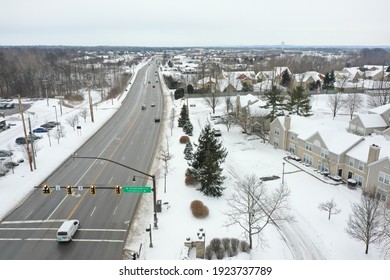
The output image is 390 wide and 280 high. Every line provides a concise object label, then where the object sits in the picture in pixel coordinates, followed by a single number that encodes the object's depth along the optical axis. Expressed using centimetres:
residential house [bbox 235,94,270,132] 5622
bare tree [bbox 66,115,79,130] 5904
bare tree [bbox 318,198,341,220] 2858
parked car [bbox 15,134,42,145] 5104
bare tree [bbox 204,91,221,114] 7275
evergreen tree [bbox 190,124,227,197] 3331
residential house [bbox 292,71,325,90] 10694
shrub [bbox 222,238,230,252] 2450
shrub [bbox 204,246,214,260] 2364
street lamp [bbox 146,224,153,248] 2457
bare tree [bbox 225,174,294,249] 2693
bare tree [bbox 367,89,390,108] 7082
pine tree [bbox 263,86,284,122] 5566
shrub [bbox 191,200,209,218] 2938
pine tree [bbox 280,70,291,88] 10969
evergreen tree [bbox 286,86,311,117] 5857
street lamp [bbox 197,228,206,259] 2428
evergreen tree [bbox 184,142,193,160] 4266
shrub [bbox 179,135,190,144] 5131
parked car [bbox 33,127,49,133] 5765
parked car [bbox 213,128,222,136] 5471
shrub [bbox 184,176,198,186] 3584
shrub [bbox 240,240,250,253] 2467
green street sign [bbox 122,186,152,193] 2365
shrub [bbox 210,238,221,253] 2433
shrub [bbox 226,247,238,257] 2400
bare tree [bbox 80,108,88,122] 6516
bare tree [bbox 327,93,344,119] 6640
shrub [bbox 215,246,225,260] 2360
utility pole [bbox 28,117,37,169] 3897
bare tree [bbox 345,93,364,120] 6582
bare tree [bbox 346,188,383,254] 2359
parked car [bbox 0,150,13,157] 4498
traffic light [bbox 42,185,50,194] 2388
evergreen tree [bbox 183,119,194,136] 5634
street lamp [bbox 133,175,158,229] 2667
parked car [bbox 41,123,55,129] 6106
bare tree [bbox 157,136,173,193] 3535
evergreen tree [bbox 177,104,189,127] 6079
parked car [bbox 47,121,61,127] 6196
